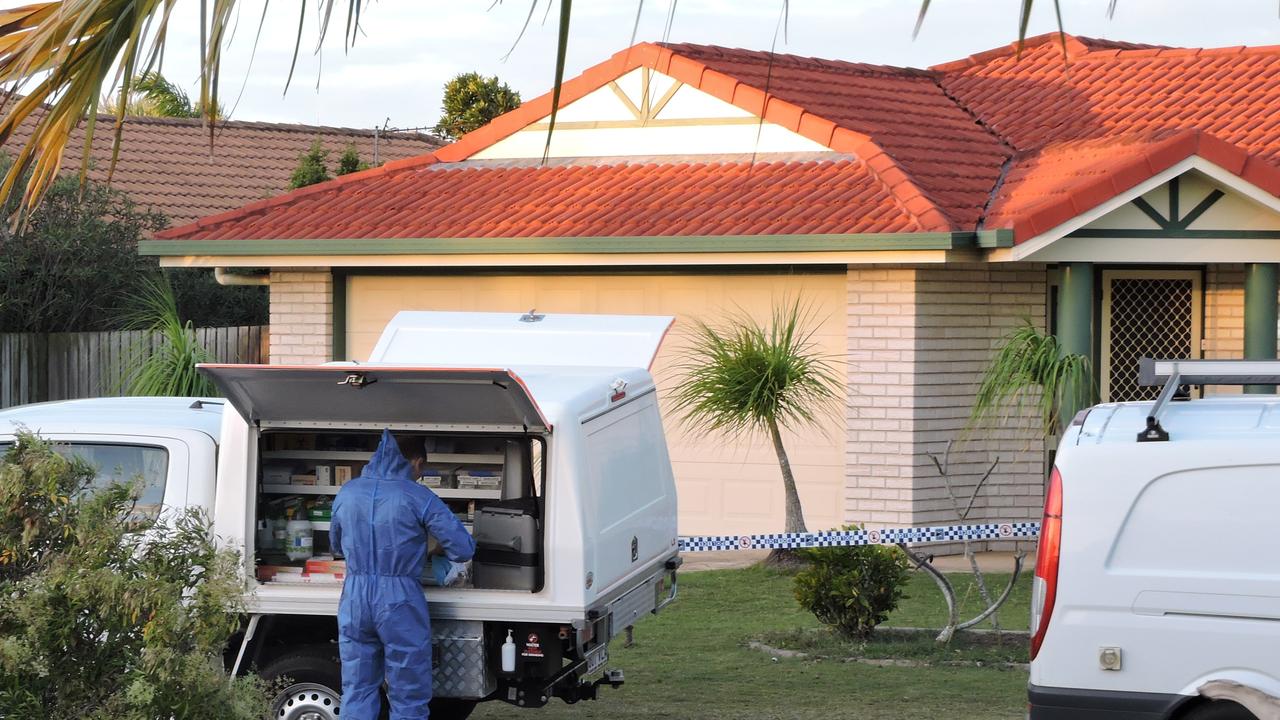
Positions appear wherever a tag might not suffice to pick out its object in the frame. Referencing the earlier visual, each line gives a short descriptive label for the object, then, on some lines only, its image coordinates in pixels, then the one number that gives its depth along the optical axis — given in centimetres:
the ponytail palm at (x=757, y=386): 2667
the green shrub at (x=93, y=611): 977
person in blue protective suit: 1416
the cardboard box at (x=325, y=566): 1552
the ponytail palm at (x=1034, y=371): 2373
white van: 1205
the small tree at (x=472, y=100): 6800
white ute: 1435
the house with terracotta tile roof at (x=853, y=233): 2859
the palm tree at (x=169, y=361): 3337
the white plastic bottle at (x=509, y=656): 1451
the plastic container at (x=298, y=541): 1559
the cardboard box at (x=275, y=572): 1534
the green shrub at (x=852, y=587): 2166
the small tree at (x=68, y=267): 3600
